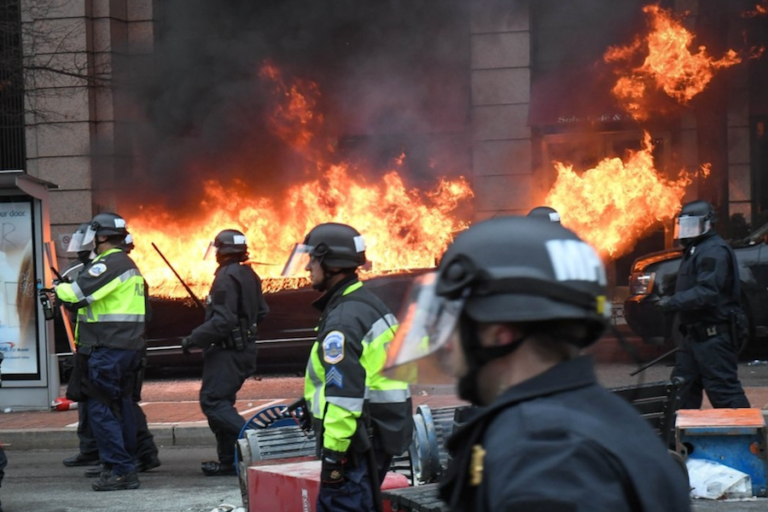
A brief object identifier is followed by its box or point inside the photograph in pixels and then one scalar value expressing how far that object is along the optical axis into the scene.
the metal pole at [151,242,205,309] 11.99
